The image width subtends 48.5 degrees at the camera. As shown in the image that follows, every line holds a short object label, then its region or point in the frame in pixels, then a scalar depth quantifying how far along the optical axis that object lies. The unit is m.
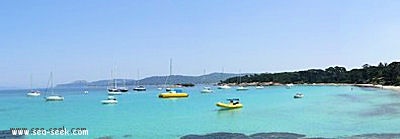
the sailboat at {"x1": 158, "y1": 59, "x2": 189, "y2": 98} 84.06
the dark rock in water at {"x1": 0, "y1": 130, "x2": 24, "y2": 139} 26.88
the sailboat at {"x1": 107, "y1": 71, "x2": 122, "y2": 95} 109.54
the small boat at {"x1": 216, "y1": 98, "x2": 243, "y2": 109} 48.94
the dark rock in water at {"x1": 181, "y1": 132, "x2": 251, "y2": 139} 26.23
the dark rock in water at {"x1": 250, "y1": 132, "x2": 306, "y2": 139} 25.67
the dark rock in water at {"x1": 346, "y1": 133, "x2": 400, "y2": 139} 25.03
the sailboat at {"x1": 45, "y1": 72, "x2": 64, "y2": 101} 82.62
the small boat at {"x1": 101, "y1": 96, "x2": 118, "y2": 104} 68.00
